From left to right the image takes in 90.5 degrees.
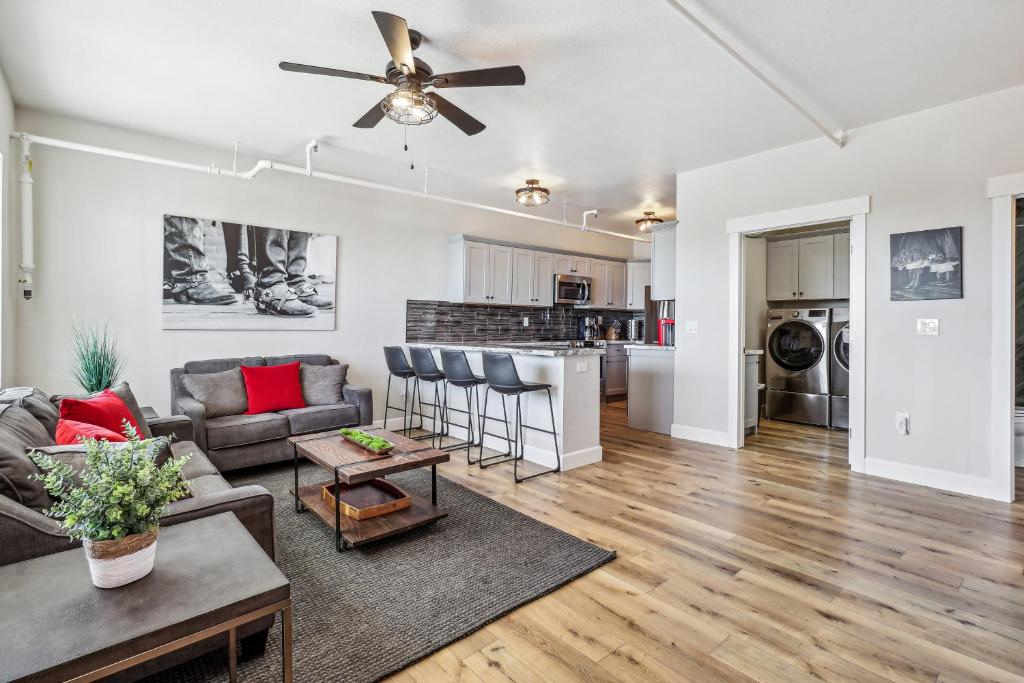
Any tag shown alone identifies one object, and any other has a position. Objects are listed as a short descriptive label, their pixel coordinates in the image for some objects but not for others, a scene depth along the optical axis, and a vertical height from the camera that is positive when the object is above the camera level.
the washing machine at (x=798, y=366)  5.85 -0.31
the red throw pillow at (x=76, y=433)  2.17 -0.42
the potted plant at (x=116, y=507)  1.27 -0.43
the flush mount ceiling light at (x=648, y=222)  6.13 +1.43
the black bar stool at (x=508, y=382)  3.93 -0.34
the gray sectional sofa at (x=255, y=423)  3.79 -0.68
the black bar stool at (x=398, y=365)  5.08 -0.26
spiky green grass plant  3.68 -0.15
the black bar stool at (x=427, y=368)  4.80 -0.28
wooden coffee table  2.60 -0.69
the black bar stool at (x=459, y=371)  4.40 -0.29
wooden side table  1.07 -0.65
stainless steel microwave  7.52 +0.75
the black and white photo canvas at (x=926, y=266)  3.60 +0.55
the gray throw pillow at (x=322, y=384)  4.67 -0.42
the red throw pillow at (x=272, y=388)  4.32 -0.43
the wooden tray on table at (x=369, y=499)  2.81 -0.93
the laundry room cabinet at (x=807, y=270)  5.98 +0.86
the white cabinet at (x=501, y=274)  6.68 +0.87
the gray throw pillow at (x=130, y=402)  2.89 -0.39
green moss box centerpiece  2.86 -0.60
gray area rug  1.78 -1.10
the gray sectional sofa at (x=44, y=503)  1.44 -0.57
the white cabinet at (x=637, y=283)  8.58 +0.96
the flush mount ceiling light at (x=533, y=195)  5.06 +1.45
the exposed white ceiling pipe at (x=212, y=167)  3.69 +1.43
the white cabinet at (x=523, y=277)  6.97 +0.86
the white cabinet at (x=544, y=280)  7.25 +0.85
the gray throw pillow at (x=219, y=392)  4.09 -0.44
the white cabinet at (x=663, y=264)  5.58 +0.84
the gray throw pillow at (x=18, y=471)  1.54 -0.41
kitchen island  4.10 -0.53
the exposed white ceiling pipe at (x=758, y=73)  2.46 +1.58
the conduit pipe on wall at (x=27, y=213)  3.59 +0.88
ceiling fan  2.36 +1.33
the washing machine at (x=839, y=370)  5.68 -0.33
